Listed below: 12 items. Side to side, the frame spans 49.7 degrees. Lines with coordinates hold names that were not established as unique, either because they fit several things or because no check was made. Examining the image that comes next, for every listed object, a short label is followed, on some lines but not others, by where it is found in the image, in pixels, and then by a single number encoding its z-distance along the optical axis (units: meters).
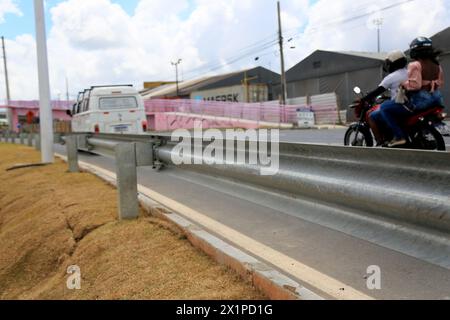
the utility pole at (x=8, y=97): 55.68
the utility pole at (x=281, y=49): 38.84
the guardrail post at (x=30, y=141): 22.76
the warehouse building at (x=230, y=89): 56.12
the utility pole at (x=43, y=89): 12.35
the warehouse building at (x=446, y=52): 29.62
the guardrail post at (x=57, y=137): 13.56
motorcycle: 5.50
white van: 14.89
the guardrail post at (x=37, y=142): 19.07
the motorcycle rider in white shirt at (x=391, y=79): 5.78
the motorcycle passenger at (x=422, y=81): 5.41
